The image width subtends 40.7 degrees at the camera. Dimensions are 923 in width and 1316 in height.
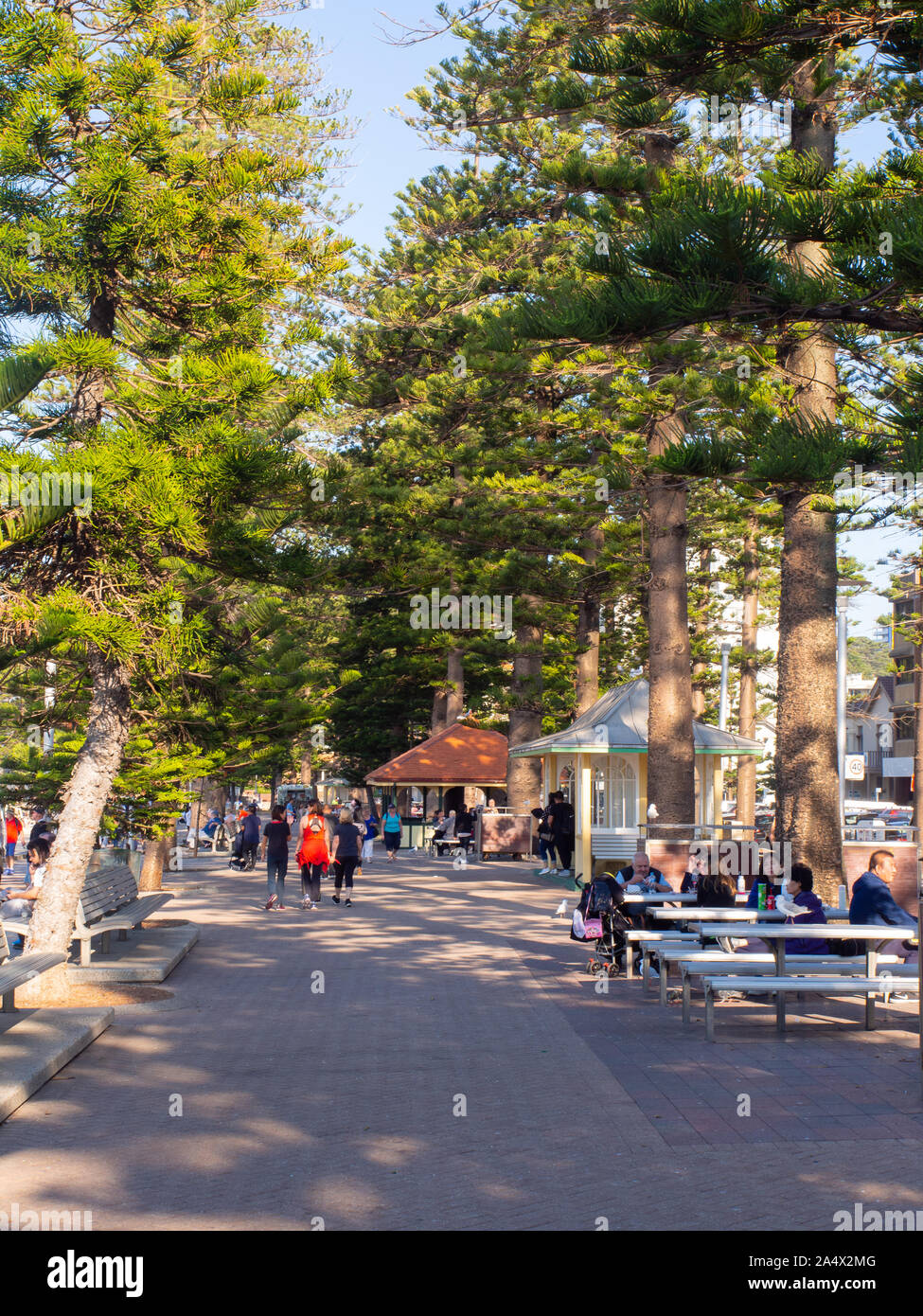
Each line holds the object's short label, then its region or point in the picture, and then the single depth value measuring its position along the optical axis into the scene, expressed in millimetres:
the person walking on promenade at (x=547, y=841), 26344
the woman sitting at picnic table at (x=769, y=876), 12203
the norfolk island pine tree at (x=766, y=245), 8164
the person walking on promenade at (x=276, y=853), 19641
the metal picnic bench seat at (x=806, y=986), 9000
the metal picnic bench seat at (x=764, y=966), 9875
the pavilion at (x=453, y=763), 35188
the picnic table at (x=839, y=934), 9328
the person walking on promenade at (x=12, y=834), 33100
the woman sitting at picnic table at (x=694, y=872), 15308
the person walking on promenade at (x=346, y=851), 20469
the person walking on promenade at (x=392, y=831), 32688
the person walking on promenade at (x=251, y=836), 28500
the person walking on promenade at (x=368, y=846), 31234
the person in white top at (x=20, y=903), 13773
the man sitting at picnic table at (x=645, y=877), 13297
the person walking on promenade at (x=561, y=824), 25406
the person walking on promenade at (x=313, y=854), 19078
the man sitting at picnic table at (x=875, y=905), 10570
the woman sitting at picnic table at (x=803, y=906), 10938
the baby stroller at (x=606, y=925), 12594
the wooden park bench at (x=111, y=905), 12125
